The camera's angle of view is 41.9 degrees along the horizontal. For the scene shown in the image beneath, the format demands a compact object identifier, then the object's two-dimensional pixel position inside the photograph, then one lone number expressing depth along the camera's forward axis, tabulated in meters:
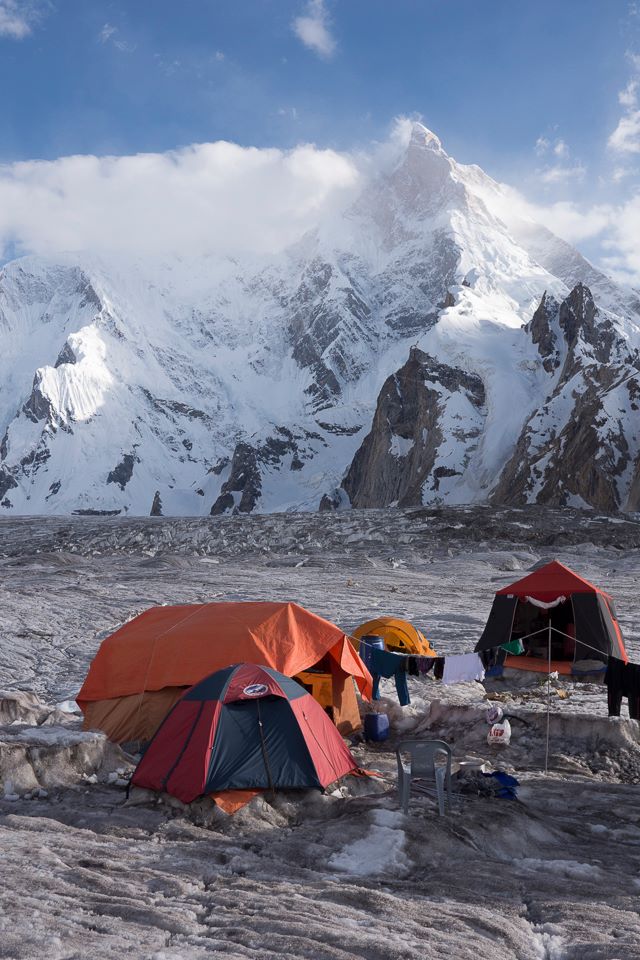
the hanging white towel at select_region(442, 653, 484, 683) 14.11
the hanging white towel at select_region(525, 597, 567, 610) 17.34
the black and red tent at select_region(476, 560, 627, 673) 17.06
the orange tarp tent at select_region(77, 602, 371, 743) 12.30
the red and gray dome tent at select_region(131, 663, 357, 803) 9.45
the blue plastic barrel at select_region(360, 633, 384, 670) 14.98
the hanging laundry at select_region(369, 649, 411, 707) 14.41
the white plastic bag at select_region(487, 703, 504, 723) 12.98
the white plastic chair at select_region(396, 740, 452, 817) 8.70
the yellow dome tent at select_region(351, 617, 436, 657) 17.25
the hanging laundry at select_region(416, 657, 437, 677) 14.39
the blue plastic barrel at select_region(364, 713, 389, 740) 13.18
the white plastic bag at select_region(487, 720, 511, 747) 12.51
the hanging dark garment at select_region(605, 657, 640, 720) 11.95
